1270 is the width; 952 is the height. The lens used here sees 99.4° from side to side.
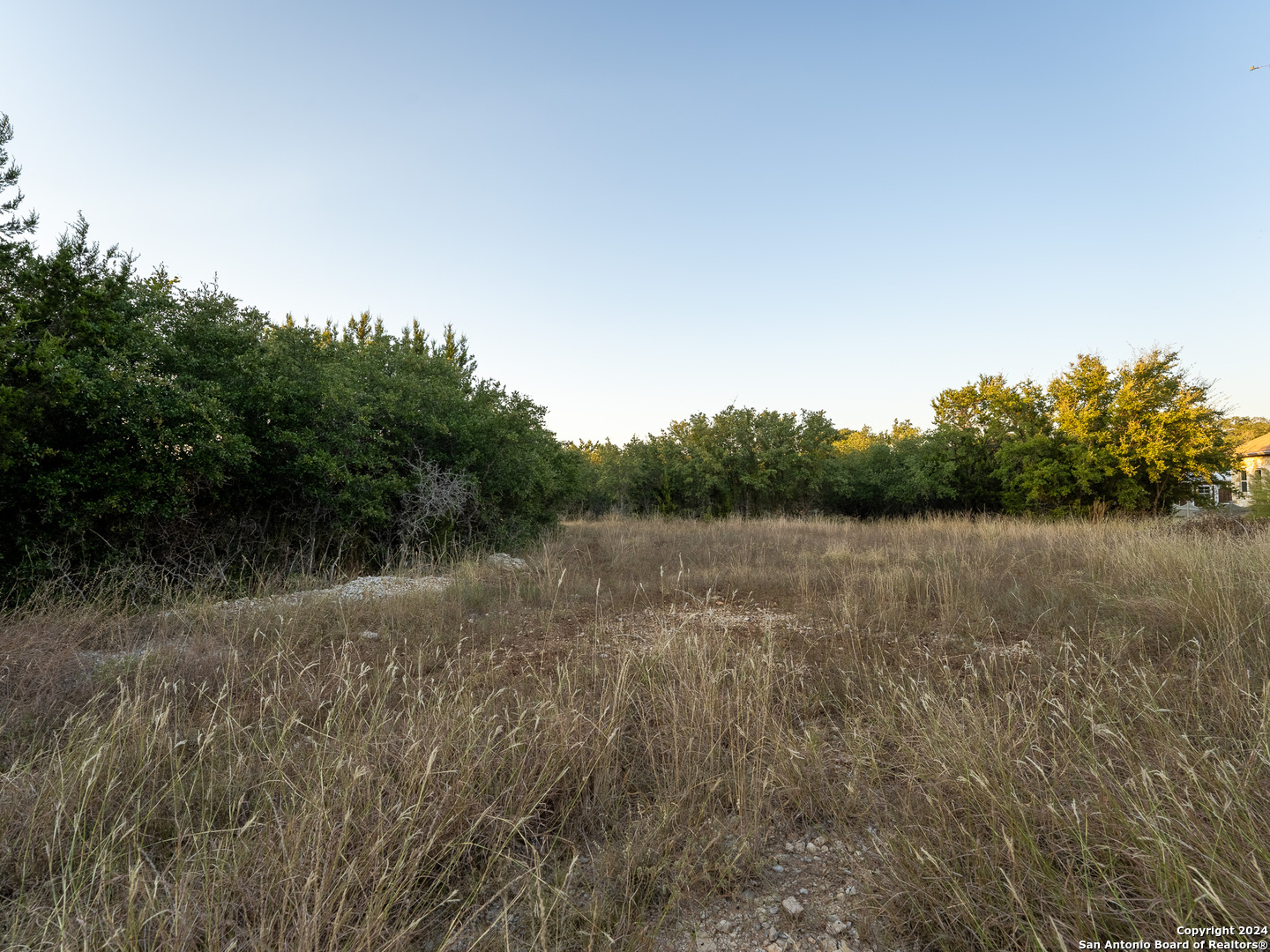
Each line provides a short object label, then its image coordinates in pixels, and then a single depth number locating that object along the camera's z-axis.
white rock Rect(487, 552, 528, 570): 8.41
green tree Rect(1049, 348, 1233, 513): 16.52
